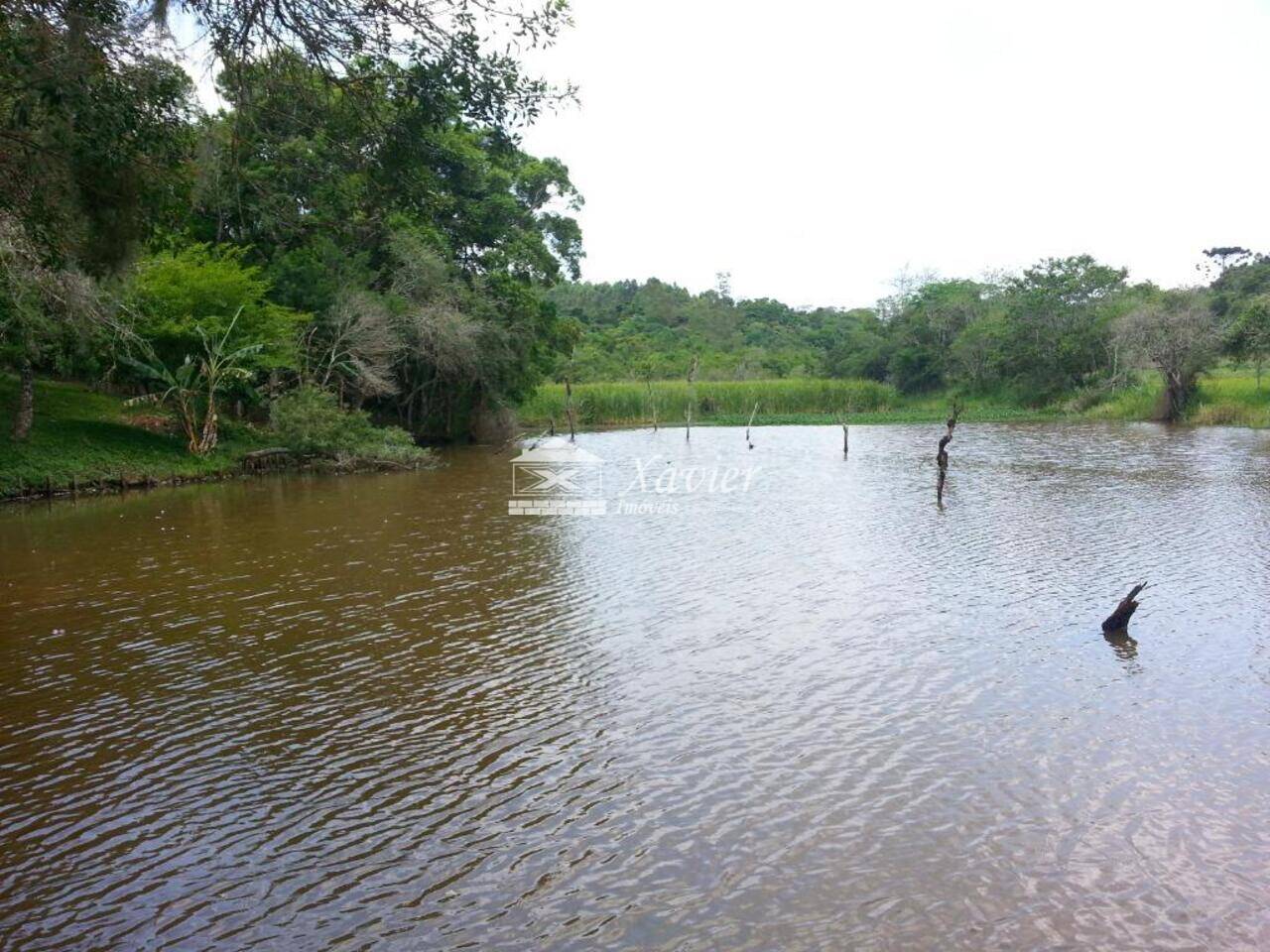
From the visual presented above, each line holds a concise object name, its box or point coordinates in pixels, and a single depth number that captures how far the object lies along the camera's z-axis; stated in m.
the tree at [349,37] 7.35
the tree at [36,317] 15.02
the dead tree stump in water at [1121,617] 10.10
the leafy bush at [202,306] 24.34
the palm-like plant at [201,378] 24.69
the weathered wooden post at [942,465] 20.80
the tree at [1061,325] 54.34
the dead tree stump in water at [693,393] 44.34
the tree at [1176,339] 41.81
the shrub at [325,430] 27.16
